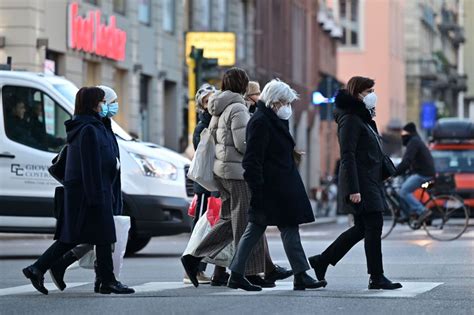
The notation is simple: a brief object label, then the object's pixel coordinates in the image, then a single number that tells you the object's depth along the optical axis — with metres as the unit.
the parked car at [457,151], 30.89
